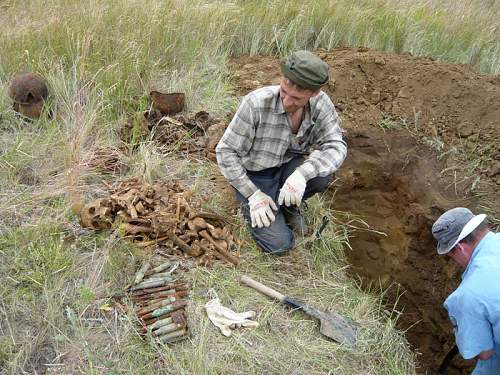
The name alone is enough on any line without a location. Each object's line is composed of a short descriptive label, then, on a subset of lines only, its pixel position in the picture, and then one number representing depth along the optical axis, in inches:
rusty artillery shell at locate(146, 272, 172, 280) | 126.5
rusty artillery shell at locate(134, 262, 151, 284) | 123.6
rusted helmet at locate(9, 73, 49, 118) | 167.2
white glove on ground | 119.2
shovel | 124.0
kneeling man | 137.9
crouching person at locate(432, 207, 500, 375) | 99.0
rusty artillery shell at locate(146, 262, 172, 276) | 127.3
